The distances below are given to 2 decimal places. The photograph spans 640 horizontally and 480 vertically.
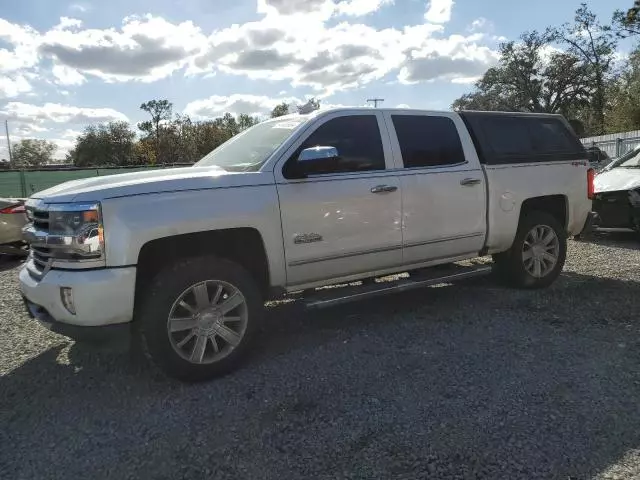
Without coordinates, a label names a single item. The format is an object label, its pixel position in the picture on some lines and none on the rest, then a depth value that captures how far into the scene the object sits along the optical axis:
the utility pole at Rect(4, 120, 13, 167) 70.65
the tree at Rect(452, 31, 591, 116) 53.62
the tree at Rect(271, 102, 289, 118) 60.48
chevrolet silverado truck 3.61
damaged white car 8.55
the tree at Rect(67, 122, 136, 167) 77.56
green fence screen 19.56
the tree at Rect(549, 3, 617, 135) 47.06
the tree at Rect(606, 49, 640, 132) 30.33
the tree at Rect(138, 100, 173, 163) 66.88
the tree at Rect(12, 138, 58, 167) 106.12
